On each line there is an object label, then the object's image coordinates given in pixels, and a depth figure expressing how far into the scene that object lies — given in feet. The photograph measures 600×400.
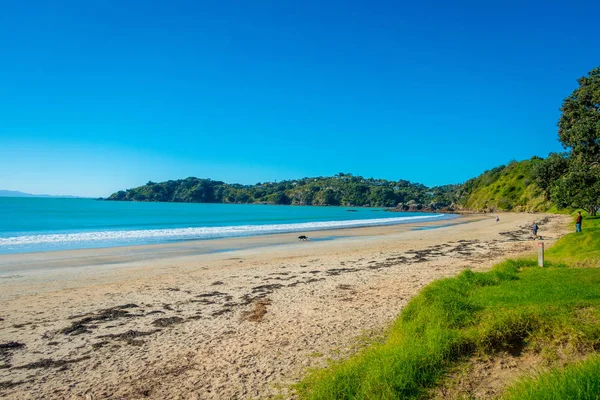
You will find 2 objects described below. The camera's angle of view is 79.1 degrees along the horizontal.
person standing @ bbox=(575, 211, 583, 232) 83.92
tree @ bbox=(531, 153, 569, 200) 66.54
